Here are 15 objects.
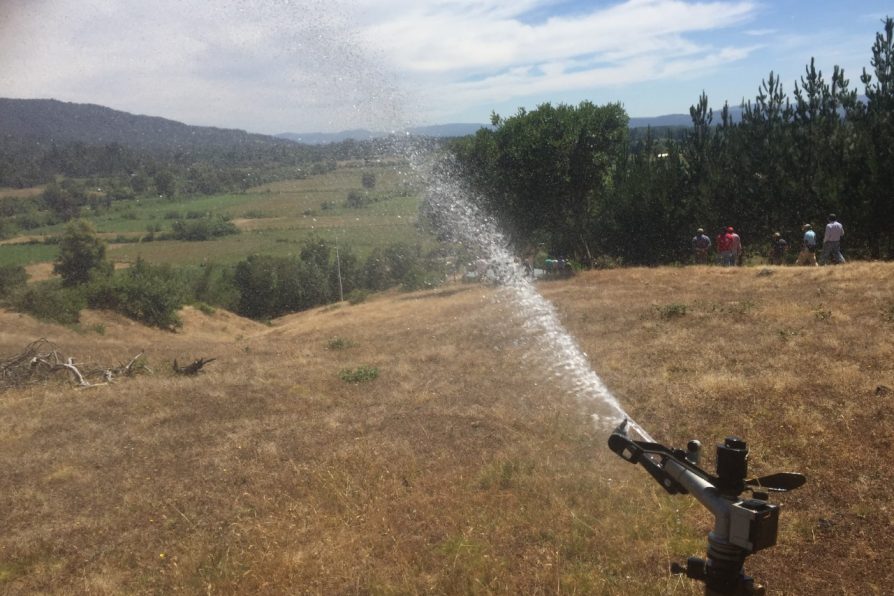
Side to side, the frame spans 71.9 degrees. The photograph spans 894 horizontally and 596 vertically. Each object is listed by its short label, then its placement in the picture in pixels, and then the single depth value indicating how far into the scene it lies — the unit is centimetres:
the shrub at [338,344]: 1998
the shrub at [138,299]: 3731
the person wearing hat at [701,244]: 2909
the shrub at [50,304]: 3228
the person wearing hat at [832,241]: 2338
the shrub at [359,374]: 1439
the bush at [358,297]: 4585
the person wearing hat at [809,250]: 2425
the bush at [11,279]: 3791
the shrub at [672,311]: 1659
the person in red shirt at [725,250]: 2706
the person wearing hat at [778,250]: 2730
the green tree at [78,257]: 4719
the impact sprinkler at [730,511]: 262
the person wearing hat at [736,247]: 2709
